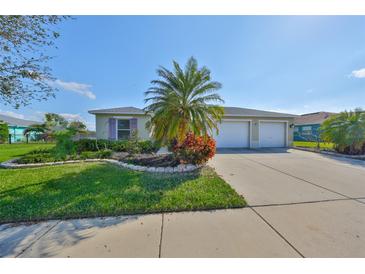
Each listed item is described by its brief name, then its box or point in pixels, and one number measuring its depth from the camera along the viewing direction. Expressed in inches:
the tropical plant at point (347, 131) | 386.3
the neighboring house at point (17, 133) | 923.8
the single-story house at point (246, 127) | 455.8
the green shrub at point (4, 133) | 706.2
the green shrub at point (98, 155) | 323.2
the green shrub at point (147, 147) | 383.6
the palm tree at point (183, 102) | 251.8
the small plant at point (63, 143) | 259.0
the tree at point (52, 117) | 1147.9
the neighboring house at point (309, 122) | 962.7
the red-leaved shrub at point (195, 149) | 246.1
